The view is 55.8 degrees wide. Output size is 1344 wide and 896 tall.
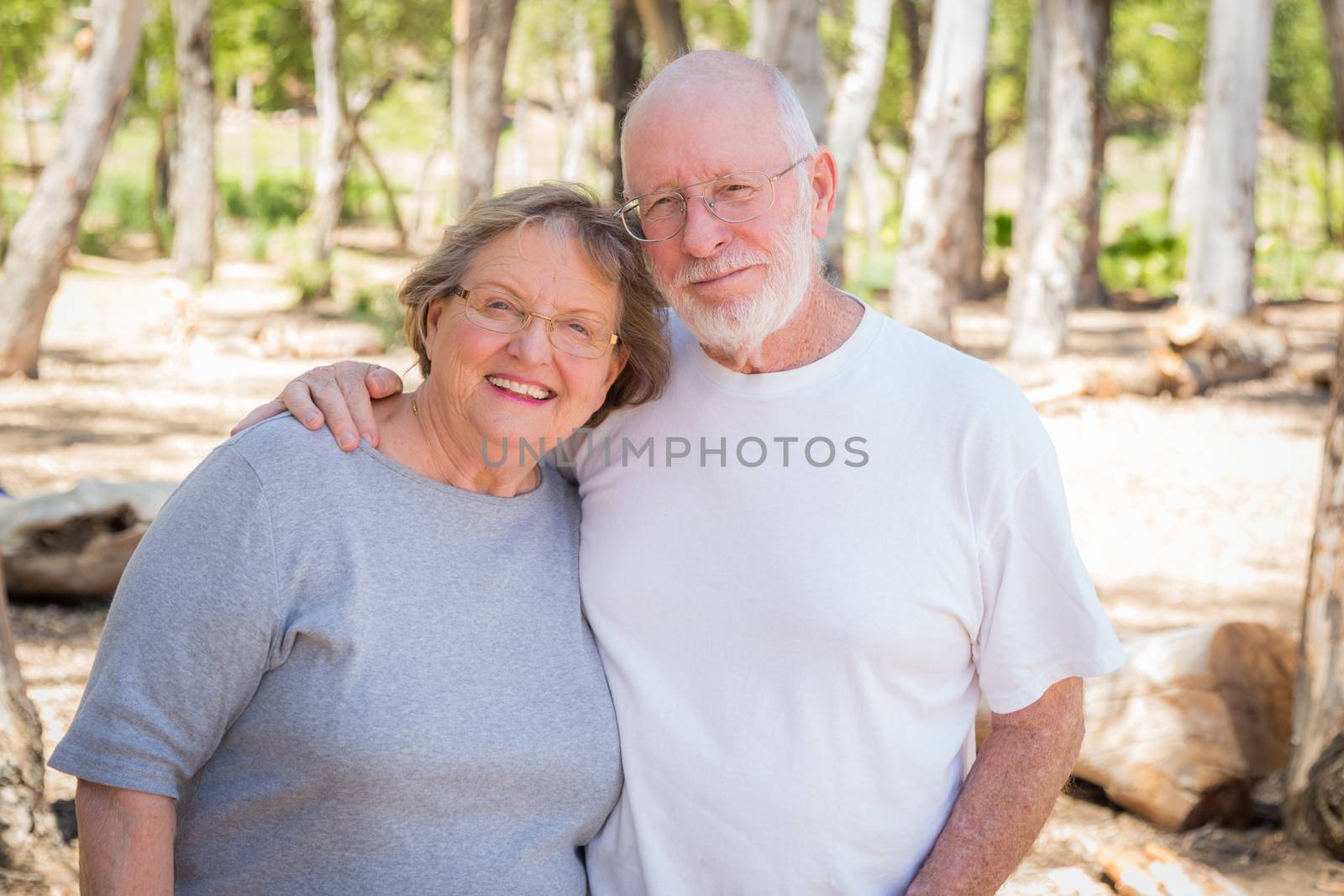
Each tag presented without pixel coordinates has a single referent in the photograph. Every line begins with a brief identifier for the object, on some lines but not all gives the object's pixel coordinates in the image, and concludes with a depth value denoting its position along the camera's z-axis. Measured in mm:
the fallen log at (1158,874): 3170
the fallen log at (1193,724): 3799
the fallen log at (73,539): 5012
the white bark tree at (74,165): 9180
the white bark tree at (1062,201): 12680
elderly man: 2148
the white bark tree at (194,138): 16641
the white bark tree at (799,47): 8539
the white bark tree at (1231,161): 12953
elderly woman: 1883
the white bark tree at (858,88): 9789
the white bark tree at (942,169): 10125
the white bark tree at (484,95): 11203
